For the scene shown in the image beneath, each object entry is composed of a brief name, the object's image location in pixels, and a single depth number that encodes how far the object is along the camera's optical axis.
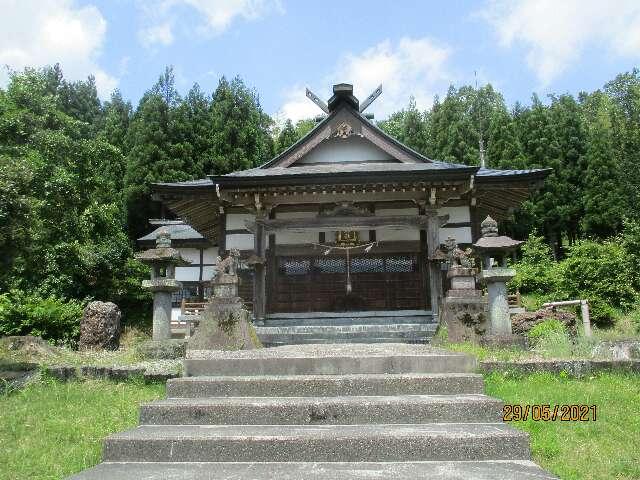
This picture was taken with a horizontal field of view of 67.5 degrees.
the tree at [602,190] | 25.59
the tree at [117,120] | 30.69
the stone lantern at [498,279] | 8.64
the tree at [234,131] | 28.64
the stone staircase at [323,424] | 3.92
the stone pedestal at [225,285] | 8.48
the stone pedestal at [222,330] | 8.16
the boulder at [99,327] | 15.14
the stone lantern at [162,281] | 8.70
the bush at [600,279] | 18.19
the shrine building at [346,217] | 12.02
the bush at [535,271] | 22.08
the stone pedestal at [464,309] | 8.65
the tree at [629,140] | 25.25
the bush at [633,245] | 19.00
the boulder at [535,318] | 14.87
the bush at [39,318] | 16.19
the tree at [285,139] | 32.81
